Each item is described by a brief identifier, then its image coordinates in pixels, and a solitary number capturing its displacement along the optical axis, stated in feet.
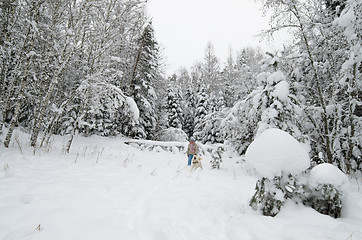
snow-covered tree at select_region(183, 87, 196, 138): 90.43
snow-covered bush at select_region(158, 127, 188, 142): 59.51
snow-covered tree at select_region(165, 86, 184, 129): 73.72
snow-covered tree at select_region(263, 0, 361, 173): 16.27
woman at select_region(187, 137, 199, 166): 26.22
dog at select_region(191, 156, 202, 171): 22.62
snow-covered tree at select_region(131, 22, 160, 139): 48.49
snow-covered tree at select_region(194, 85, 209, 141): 74.79
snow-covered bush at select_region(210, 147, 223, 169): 25.20
